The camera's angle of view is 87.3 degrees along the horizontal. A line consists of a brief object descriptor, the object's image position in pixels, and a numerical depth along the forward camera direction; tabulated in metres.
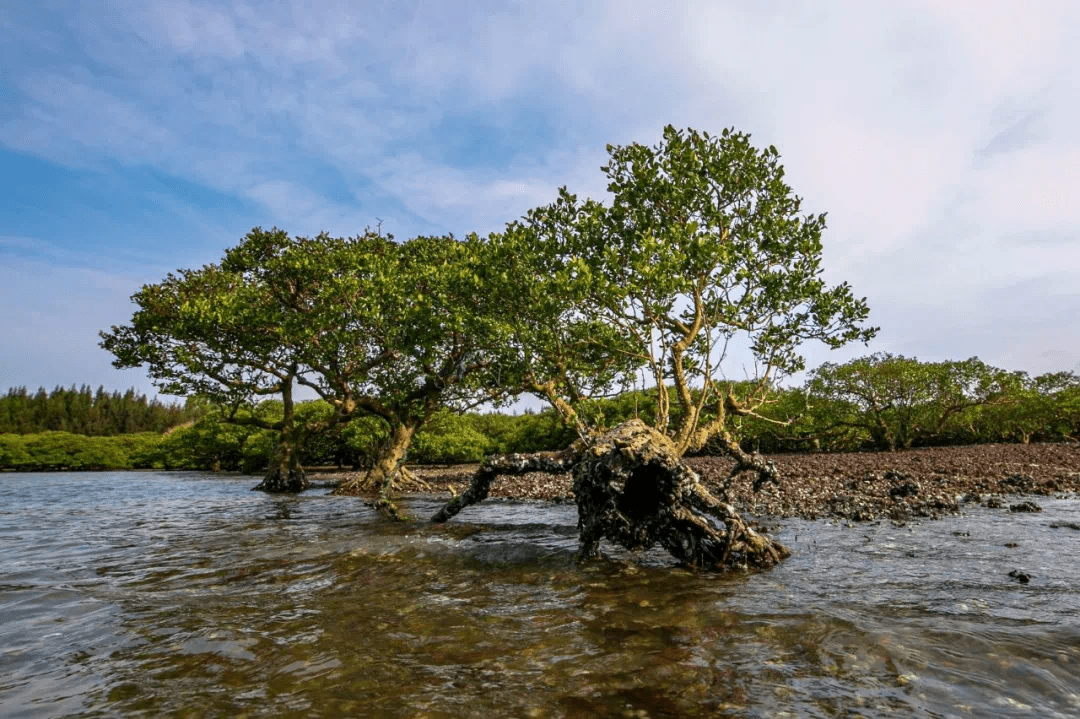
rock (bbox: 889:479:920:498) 19.58
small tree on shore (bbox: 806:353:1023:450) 41.66
